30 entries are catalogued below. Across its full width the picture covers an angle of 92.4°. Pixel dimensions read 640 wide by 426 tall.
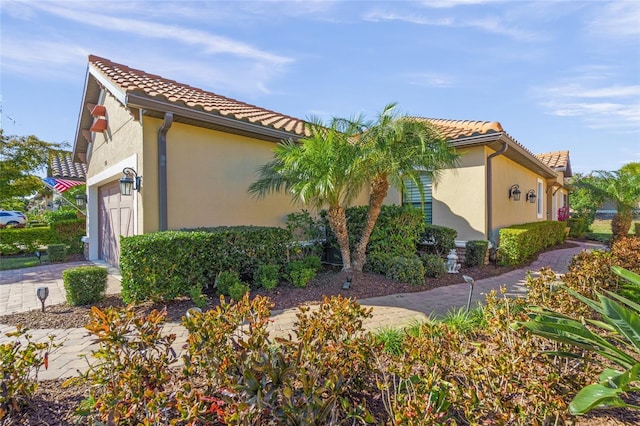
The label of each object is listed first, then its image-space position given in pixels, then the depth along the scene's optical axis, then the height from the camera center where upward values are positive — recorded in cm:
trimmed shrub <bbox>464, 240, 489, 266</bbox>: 960 -129
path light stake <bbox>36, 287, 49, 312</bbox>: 561 -147
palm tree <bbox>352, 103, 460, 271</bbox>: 672 +137
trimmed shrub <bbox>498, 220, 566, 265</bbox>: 985 -109
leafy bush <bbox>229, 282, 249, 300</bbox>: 587 -151
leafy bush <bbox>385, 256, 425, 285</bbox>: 753 -147
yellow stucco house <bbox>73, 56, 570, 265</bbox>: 698 +139
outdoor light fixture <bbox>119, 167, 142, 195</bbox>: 700 +71
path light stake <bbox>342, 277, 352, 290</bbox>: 688 -166
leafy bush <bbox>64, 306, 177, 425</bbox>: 210 -124
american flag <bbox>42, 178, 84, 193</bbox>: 1406 +134
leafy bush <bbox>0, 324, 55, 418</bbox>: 248 -139
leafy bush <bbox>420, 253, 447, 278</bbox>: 830 -148
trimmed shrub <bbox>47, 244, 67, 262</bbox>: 1185 -152
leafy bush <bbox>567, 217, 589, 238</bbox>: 2005 -108
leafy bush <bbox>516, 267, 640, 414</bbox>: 235 -96
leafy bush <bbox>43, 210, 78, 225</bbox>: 1539 -16
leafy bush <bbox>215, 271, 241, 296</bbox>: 620 -141
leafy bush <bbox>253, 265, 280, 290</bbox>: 668 -139
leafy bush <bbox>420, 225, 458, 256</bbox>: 938 -85
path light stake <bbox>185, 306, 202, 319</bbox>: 279 -93
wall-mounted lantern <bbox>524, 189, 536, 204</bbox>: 1450 +70
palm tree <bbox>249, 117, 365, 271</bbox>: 680 +95
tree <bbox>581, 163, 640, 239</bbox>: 1588 +93
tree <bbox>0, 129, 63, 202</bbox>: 1286 +217
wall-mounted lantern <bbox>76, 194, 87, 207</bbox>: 1276 +54
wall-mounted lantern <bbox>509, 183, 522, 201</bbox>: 1207 +72
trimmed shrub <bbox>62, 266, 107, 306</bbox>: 588 -138
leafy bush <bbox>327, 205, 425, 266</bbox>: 833 -51
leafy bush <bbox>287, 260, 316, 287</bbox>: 693 -142
